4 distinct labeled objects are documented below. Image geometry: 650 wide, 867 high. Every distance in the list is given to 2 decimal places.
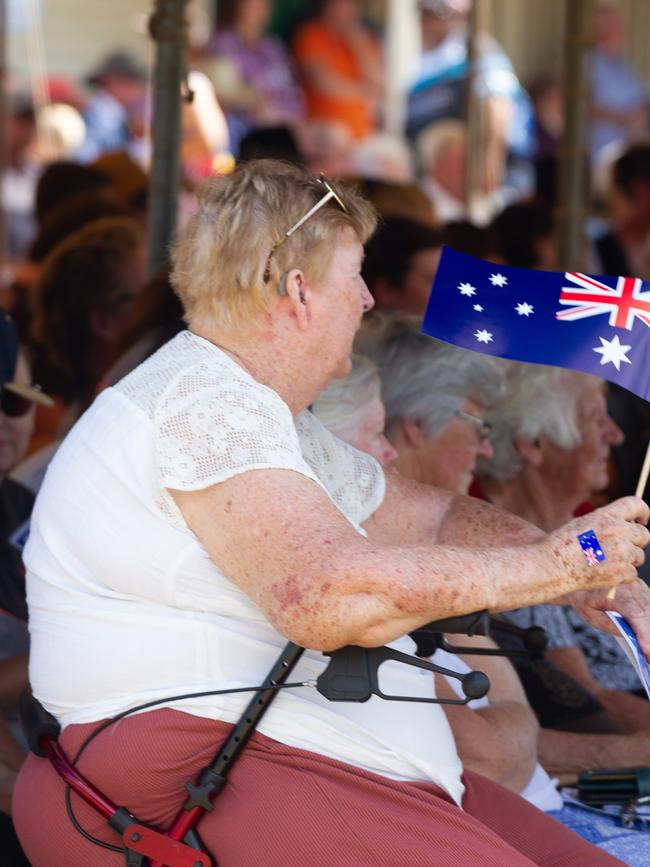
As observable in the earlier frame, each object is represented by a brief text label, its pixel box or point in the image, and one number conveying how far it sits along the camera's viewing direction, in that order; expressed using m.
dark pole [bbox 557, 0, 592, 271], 10.68
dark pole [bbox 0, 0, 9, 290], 12.79
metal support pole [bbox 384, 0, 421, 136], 20.59
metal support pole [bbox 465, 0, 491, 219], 13.46
